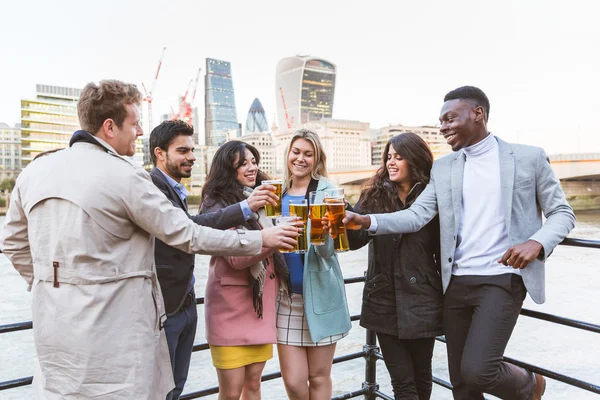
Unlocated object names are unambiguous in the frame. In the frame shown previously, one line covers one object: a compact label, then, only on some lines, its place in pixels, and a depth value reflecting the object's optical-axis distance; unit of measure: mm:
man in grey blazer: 1844
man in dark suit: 1897
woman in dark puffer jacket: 2057
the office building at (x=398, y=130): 106625
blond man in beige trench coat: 1335
